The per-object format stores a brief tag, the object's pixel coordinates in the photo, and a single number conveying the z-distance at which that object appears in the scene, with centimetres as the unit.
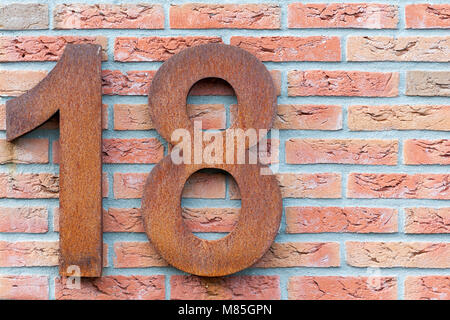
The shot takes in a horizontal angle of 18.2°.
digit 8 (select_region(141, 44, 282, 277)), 267
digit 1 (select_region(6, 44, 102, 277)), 267
